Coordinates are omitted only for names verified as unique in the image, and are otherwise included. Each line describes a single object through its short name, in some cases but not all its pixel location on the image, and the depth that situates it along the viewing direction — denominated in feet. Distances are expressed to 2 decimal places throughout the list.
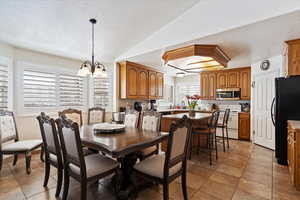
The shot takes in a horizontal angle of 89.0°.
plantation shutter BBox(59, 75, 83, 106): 12.55
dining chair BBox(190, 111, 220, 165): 10.52
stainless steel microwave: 16.43
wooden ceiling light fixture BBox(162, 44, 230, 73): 9.57
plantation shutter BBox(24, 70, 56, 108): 10.82
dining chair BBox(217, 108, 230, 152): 12.46
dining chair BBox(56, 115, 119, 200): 4.87
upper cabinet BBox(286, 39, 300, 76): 8.69
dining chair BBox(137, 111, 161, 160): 7.62
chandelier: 7.62
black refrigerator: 8.80
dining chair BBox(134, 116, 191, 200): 5.02
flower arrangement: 11.31
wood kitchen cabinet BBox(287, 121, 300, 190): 6.52
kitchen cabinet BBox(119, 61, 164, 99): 14.06
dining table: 5.09
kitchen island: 11.19
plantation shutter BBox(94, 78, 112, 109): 14.26
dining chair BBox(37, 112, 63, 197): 6.06
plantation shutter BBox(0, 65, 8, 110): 9.57
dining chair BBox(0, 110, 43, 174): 7.88
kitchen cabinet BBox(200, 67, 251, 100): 16.03
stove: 15.64
